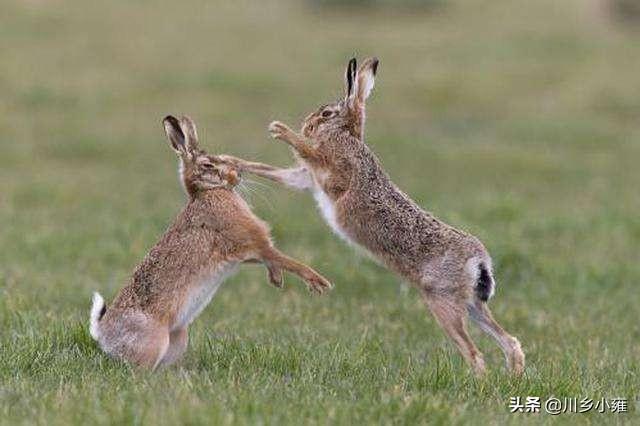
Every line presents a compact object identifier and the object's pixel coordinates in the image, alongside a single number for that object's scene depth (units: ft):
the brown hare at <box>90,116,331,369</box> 44.09
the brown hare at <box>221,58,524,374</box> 46.37
